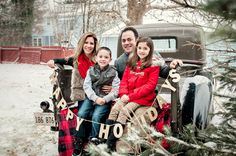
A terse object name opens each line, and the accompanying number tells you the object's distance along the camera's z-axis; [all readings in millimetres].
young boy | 3730
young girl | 3344
